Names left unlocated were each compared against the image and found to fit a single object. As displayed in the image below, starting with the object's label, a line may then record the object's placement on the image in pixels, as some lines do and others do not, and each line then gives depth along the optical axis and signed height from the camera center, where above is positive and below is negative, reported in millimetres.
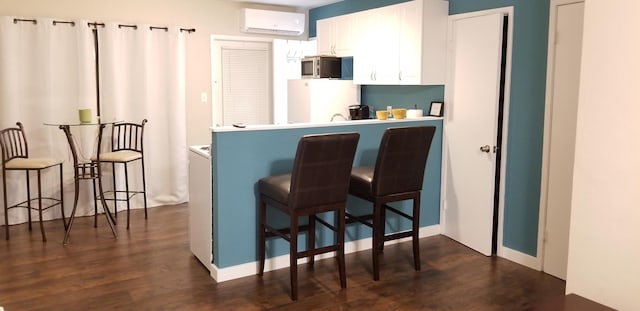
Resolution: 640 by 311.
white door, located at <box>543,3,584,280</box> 3447 -198
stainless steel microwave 5473 +353
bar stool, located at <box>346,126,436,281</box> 3568 -550
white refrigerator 5469 +10
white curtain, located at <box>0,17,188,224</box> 4902 +70
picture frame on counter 4512 -74
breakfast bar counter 3574 -582
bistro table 4422 -697
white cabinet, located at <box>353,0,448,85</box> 4383 +517
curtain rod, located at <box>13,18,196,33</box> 4871 +737
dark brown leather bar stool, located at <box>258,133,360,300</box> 3197 -559
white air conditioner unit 6078 +927
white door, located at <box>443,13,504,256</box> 4020 -211
